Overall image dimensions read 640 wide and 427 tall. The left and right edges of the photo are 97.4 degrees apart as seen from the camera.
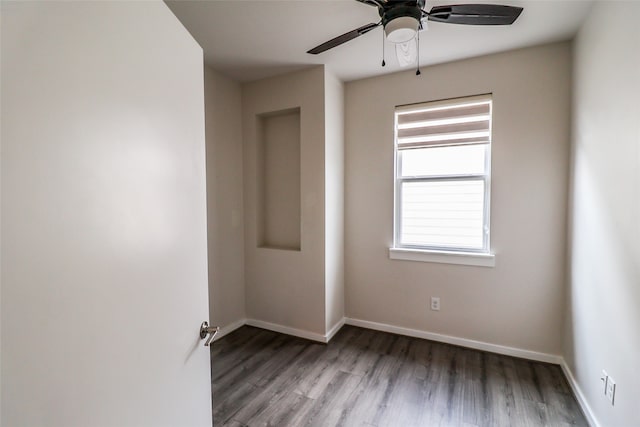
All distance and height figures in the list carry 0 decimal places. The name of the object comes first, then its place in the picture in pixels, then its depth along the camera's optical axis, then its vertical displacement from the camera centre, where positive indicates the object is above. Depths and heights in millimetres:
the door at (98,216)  523 -26
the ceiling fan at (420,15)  1489 +1034
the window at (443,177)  2555 +259
